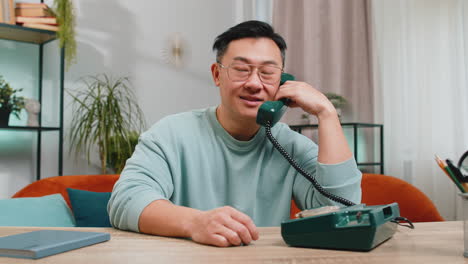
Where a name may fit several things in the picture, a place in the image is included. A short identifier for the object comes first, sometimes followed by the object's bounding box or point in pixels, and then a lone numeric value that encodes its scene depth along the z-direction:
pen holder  0.61
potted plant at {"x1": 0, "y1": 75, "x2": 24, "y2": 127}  2.71
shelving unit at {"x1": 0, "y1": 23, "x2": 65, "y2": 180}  2.75
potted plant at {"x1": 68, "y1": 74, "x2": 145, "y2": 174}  2.98
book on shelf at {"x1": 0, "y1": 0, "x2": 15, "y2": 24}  2.68
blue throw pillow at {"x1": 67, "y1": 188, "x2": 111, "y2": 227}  1.87
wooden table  0.62
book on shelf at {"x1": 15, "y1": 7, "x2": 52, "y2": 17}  2.78
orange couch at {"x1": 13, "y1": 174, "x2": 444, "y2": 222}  1.63
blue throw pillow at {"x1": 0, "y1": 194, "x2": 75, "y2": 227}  1.61
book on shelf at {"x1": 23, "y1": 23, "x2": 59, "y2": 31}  2.77
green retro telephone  0.66
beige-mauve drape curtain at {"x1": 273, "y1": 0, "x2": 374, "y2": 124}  3.20
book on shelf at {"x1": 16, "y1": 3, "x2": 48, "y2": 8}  2.79
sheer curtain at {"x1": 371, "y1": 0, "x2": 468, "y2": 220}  2.75
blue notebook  0.64
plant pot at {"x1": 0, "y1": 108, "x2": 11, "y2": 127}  2.70
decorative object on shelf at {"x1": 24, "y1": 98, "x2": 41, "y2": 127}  2.85
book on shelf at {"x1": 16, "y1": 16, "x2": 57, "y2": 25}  2.76
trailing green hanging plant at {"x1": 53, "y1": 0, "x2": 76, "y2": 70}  2.82
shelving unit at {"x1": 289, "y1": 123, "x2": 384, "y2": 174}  2.98
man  1.16
